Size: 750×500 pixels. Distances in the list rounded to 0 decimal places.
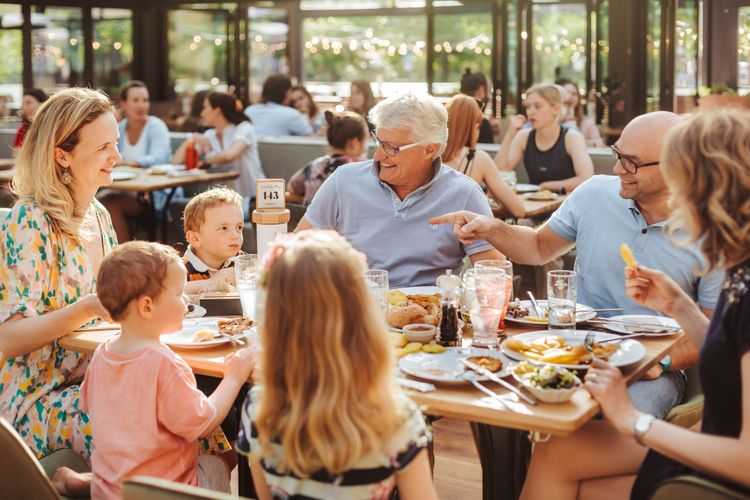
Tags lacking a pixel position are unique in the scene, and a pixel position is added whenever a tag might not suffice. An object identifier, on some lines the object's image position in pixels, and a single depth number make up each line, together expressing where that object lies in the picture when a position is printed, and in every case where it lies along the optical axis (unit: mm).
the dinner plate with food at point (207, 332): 2160
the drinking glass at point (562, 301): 2186
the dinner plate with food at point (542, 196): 5238
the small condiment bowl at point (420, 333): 2115
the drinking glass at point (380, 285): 2148
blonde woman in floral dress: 2238
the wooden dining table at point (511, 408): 1678
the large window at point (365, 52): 16047
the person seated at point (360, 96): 9938
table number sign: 2496
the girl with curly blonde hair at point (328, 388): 1462
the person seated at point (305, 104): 10898
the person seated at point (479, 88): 7387
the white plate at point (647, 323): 2193
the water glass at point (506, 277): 2189
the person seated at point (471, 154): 4648
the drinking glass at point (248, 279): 2311
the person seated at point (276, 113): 8320
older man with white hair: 2893
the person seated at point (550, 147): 5688
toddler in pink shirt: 1914
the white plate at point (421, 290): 2479
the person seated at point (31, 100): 7844
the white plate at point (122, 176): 6176
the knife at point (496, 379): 1762
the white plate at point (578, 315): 2279
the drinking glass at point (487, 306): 2096
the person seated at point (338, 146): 4926
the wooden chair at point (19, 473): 1562
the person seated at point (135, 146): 6793
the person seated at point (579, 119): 8852
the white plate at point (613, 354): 1932
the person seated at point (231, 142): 6641
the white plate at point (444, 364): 1856
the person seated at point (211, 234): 2992
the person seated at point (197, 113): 7961
